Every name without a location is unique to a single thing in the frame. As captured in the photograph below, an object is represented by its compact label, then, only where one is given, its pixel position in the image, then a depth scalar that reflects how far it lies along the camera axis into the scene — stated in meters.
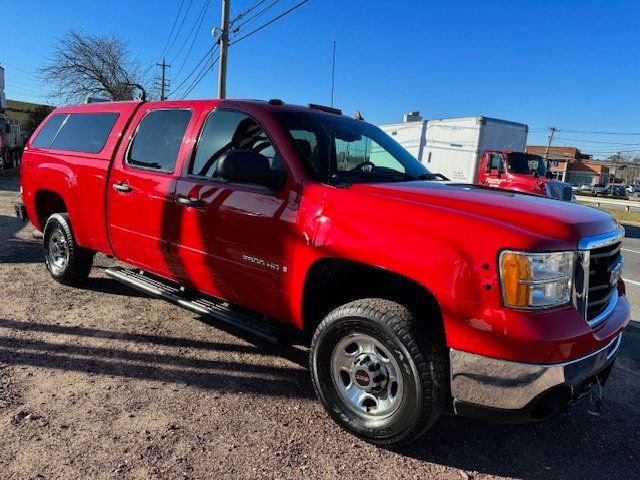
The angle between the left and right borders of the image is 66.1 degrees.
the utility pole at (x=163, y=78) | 52.88
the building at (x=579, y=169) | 86.25
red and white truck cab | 14.55
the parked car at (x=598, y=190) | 65.52
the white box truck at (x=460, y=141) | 15.88
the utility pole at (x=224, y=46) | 18.40
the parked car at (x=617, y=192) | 64.74
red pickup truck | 2.32
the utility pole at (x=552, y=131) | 75.09
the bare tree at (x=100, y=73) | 37.47
